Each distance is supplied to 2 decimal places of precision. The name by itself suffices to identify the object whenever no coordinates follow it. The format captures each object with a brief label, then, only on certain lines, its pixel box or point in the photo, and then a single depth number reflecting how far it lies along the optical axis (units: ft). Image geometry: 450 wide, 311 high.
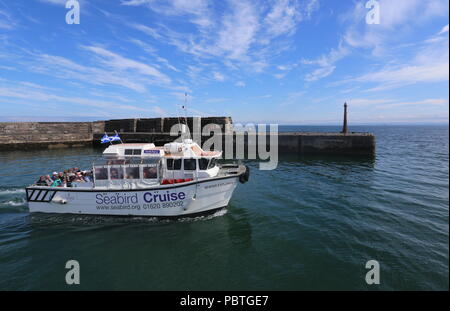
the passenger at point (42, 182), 40.09
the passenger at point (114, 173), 38.17
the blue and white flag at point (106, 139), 44.24
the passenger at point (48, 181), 39.68
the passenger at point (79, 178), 38.74
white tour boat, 37.27
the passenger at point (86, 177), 38.78
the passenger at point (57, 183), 39.50
